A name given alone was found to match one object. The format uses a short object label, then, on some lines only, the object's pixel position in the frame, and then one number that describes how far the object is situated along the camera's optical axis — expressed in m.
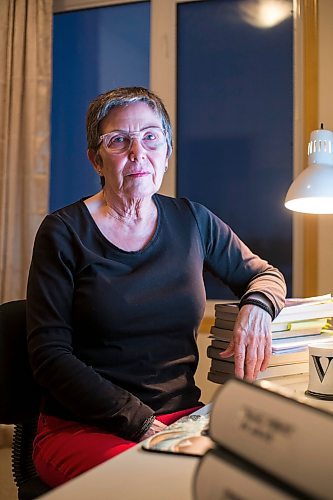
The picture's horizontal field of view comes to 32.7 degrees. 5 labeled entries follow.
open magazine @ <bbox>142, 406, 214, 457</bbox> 0.73
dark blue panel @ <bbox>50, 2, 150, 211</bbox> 2.96
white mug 1.06
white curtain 2.80
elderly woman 1.08
